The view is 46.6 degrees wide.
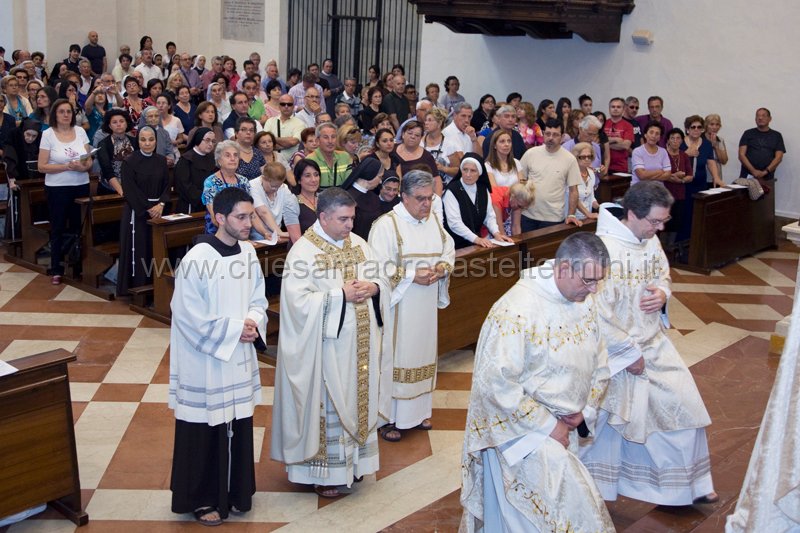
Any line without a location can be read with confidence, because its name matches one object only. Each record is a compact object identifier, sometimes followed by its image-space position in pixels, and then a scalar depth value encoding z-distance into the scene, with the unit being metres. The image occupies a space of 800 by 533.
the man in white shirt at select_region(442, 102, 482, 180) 9.33
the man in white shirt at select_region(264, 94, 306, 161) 9.63
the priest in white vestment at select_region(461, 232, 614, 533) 3.76
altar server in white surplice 4.58
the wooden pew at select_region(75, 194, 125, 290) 8.58
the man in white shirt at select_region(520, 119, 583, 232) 8.41
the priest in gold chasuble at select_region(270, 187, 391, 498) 4.94
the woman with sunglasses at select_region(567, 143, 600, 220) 8.78
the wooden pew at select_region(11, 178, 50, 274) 9.24
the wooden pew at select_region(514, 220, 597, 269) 7.73
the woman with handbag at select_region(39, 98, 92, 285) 8.68
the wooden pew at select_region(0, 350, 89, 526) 4.49
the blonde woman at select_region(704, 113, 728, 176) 11.32
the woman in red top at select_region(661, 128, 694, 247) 10.66
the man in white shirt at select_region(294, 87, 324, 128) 10.73
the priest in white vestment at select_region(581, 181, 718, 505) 4.73
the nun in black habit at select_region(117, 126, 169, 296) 8.11
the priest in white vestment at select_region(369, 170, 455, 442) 5.83
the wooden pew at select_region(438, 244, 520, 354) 7.08
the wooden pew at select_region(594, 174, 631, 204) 10.70
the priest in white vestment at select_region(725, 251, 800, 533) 2.62
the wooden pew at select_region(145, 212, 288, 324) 7.82
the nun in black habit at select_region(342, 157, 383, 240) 6.42
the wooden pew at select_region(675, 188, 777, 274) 10.46
